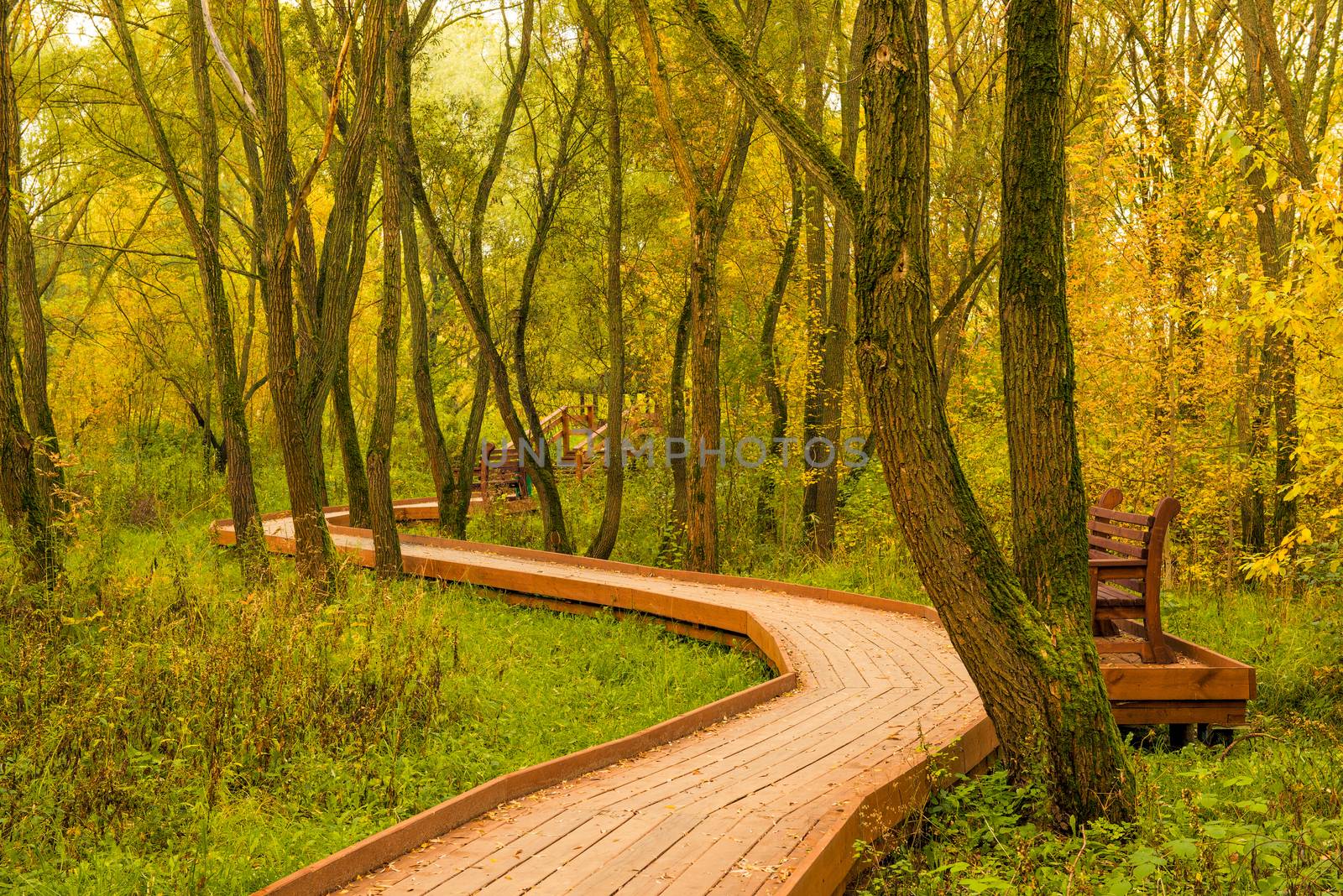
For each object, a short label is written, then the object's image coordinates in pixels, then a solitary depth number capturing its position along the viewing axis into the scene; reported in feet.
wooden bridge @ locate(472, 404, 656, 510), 61.00
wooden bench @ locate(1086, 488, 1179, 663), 19.57
